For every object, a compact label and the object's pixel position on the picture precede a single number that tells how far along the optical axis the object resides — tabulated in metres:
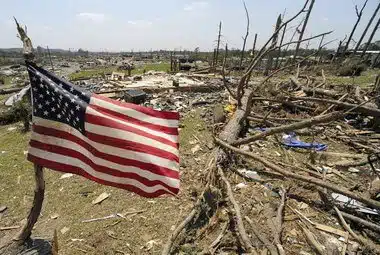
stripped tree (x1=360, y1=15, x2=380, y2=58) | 25.11
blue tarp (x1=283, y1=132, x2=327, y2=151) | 6.55
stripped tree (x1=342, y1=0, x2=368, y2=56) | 22.19
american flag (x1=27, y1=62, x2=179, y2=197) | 2.70
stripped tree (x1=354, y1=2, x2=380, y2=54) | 24.79
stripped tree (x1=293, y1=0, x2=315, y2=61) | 20.90
